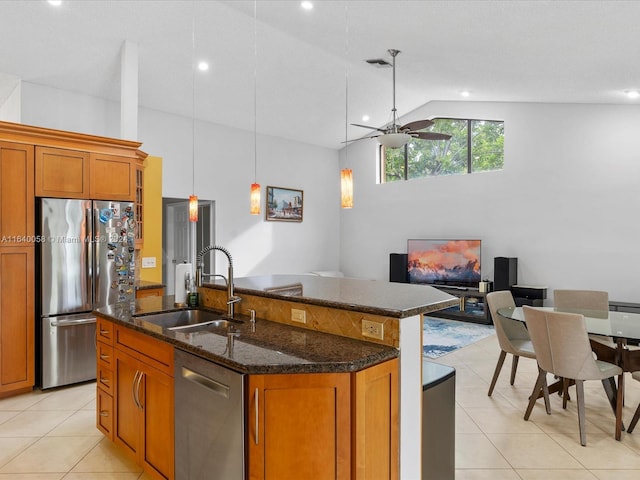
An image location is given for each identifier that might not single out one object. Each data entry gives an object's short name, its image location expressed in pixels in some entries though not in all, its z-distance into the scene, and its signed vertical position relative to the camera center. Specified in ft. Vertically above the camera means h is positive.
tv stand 22.50 -4.02
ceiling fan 14.44 +3.57
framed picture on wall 25.84 +1.94
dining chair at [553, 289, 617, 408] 13.58 -2.16
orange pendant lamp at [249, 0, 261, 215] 14.26 +6.34
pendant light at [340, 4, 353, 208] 10.01 +1.45
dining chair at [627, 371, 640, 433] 9.68 -4.33
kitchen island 5.36 -1.64
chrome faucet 8.34 -1.22
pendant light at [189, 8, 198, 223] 15.73 +5.79
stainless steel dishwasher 5.57 -2.63
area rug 17.53 -4.79
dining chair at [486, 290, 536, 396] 11.66 -3.02
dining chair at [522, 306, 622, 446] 9.36 -2.70
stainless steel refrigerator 12.23 -1.27
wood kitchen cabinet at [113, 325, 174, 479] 6.86 -2.94
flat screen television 23.71 -1.60
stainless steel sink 8.28 -1.76
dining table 9.45 -2.29
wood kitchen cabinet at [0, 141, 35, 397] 11.68 -0.93
